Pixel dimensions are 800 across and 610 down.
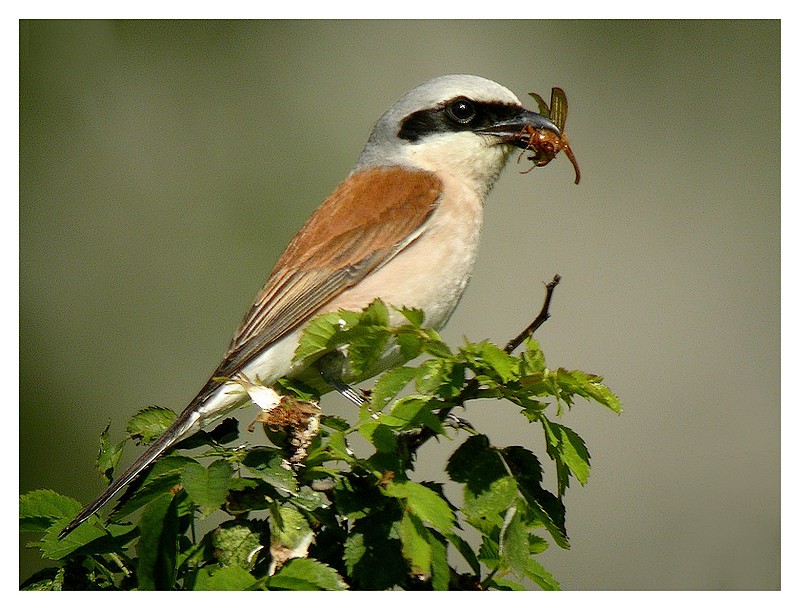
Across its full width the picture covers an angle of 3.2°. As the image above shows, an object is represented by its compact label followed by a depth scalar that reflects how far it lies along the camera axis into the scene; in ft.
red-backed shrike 8.79
